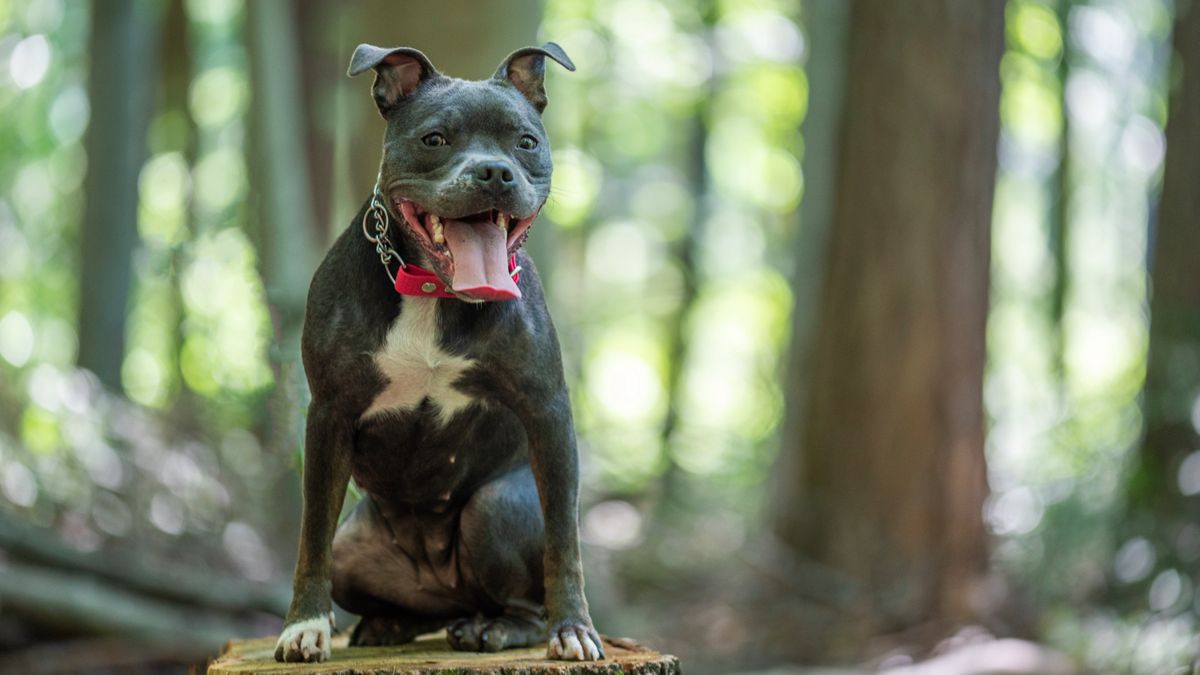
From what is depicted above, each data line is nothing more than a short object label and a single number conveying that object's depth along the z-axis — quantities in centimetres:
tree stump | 340
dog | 332
